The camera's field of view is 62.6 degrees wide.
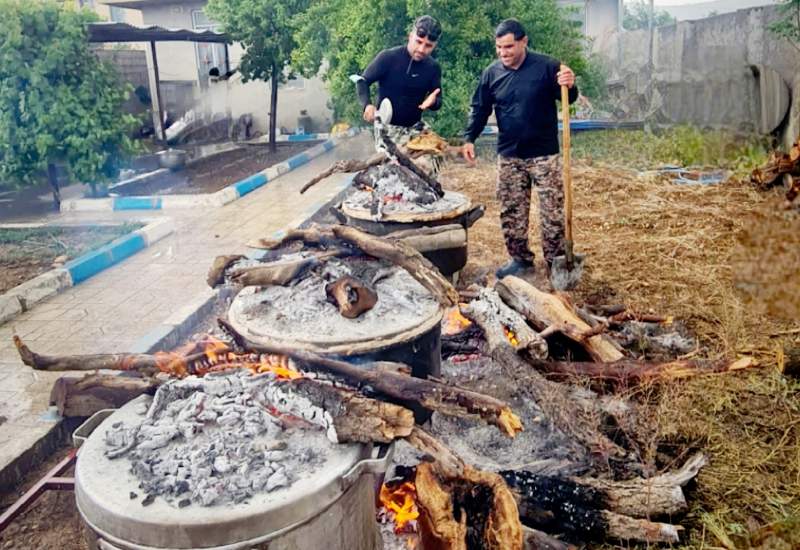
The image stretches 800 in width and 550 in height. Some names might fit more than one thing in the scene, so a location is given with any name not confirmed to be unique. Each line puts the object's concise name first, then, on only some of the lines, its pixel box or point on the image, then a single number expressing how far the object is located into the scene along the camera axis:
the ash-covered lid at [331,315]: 3.33
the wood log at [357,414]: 2.77
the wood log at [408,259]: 3.62
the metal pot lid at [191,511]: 2.34
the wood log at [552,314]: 4.64
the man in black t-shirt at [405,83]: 7.23
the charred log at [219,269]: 4.08
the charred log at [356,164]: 6.38
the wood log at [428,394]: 3.04
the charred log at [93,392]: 3.62
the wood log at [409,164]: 6.30
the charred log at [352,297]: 3.47
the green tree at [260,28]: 15.93
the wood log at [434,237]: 5.58
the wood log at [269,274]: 3.85
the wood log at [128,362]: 3.34
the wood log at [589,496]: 3.32
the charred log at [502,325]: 4.47
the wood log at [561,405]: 3.68
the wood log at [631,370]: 4.29
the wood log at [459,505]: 2.82
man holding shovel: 6.53
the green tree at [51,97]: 9.52
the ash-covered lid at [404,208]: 5.83
